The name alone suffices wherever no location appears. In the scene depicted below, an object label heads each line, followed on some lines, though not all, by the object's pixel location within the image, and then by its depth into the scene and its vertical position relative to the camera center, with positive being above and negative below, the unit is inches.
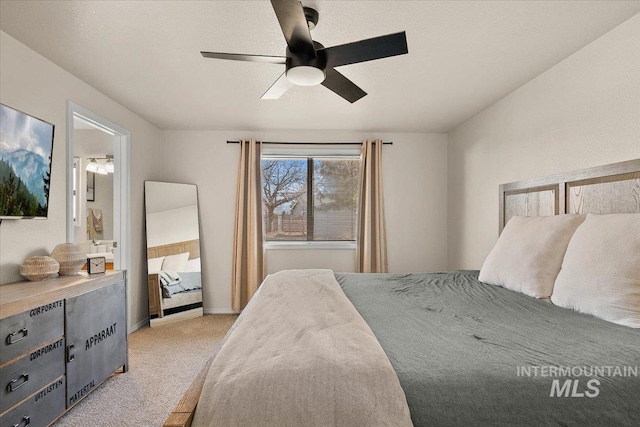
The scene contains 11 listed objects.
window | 183.2 +9.6
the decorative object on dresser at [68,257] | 95.6 -11.9
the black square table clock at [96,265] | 102.1 -14.9
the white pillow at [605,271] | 57.1 -10.4
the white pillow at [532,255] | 76.4 -9.9
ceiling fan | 63.6 +34.5
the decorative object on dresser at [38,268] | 87.0 -13.6
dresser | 69.1 -31.1
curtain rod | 178.7 +38.6
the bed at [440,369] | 36.3 -18.7
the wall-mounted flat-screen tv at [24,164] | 81.9 +13.7
